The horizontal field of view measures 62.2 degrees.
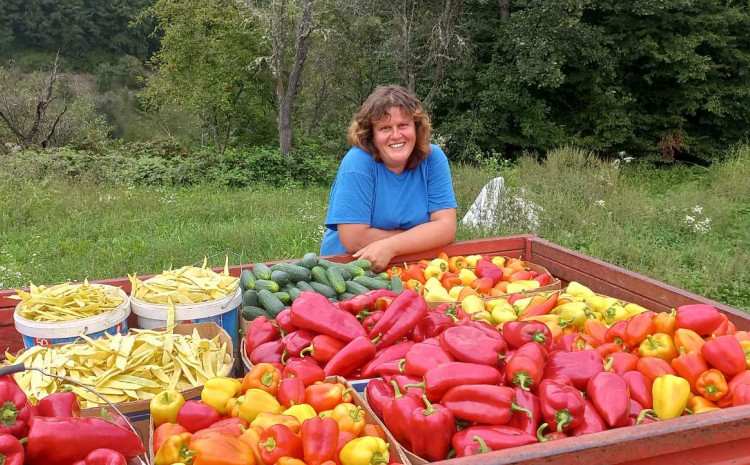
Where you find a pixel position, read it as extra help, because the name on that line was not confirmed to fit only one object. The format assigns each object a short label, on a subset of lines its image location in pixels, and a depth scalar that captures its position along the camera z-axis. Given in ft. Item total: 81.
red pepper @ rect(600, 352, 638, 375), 7.78
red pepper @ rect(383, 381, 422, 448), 6.51
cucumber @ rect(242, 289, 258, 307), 10.81
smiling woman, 13.30
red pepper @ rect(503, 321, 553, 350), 7.73
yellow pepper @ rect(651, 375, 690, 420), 6.97
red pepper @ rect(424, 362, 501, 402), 6.88
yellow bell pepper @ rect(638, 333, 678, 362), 8.18
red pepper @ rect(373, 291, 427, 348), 8.71
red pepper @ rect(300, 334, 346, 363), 8.32
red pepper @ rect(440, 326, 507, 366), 7.38
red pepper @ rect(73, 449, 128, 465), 5.32
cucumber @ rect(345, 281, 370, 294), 11.16
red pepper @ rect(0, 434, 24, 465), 4.88
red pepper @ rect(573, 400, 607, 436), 6.45
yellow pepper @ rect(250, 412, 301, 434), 6.59
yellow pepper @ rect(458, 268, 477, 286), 12.75
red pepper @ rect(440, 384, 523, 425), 6.53
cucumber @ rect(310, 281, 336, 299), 10.88
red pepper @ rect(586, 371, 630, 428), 6.55
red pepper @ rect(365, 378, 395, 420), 7.04
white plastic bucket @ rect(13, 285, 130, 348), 9.12
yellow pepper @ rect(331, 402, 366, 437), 6.79
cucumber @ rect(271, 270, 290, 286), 11.12
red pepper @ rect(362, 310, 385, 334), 8.96
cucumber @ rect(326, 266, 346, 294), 11.03
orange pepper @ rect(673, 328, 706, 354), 8.05
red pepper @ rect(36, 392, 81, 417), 5.90
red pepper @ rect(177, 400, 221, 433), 6.90
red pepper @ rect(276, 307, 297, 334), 9.04
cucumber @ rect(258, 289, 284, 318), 10.25
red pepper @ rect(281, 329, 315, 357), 8.50
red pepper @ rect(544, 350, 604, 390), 7.21
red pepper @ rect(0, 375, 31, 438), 5.19
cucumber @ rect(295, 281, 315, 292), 10.87
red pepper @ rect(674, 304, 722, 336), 8.43
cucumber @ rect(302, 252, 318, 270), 11.76
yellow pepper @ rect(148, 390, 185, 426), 7.00
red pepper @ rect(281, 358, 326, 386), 7.78
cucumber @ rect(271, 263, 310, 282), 11.26
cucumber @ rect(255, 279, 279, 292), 10.80
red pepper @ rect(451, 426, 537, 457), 6.17
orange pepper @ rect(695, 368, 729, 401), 7.23
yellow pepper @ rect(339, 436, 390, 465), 6.20
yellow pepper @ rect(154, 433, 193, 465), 6.18
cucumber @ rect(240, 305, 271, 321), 10.37
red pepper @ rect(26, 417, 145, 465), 5.19
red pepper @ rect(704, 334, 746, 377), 7.47
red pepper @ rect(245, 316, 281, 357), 9.06
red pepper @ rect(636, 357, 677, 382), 7.55
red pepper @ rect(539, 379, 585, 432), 6.45
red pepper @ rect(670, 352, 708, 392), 7.51
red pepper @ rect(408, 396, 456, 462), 6.31
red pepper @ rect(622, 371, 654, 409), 7.13
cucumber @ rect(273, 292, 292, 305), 10.57
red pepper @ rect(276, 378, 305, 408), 7.38
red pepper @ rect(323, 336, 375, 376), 8.18
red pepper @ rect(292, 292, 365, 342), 8.55
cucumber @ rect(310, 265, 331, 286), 11.30
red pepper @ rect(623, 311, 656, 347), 8.59
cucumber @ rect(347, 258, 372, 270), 12.28
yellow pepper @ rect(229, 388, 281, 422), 7.02
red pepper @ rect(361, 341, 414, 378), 8.18
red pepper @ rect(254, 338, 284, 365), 8.57
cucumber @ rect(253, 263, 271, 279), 11.25
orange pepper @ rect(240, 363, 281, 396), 7.59
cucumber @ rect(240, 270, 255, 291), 11.12
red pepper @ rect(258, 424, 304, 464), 6.18
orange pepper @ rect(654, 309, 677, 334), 8.48
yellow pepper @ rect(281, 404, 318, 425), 6.98
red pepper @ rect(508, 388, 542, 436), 6.50
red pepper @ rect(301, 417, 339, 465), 6.20
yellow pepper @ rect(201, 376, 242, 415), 7.24
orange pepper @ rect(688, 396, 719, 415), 7.13
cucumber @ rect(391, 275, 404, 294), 11.56
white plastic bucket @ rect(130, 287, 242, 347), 9.82
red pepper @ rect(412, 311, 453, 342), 8.95
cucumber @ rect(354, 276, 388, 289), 11.46
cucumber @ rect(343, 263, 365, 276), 11.94
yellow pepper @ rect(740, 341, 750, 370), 7.65
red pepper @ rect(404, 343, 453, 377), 7.44
